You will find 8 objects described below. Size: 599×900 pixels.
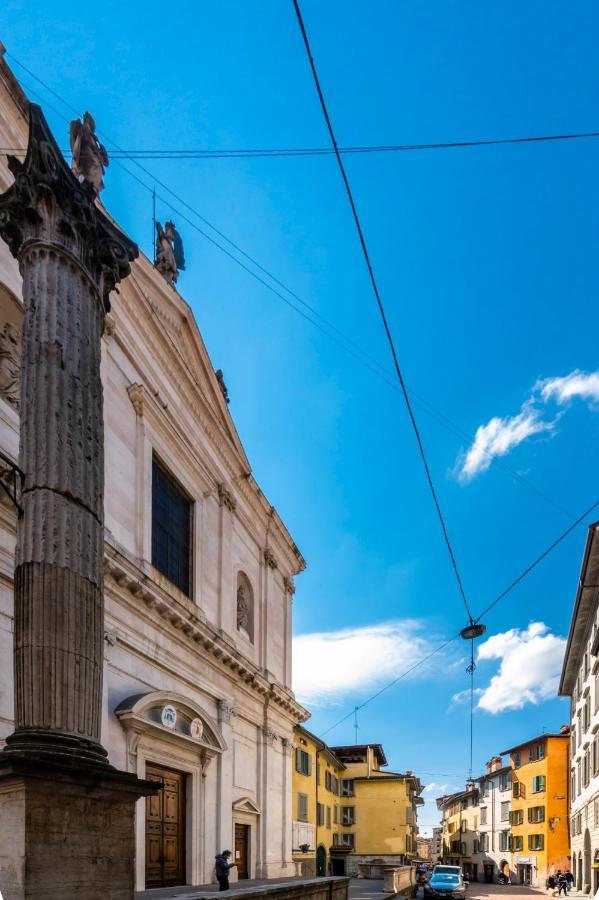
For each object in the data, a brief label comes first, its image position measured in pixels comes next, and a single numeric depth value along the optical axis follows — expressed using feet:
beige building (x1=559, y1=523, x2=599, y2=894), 103.04
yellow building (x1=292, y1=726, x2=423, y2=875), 152.25
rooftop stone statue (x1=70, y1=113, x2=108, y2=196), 50.85
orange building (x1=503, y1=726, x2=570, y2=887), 171.83
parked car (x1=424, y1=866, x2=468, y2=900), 105.81
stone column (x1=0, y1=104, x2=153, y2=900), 17.58
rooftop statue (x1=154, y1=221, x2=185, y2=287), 72.79
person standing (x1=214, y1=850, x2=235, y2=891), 55.11
